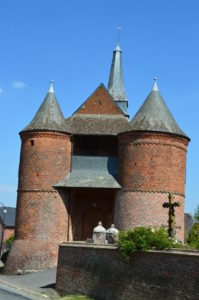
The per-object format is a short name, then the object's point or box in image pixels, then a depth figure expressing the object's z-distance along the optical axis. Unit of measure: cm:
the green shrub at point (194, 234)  4201
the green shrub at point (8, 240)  6347
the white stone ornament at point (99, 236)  2217
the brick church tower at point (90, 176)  3030
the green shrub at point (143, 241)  1614
